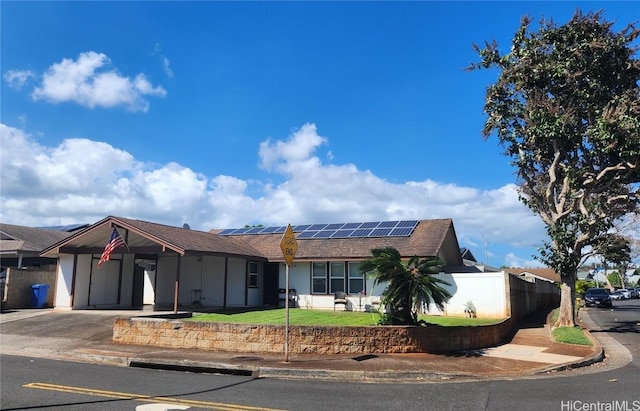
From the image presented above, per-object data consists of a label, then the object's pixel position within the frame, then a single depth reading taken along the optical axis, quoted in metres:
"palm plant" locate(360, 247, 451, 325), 13.06
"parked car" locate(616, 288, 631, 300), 61.44
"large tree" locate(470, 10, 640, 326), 18.50
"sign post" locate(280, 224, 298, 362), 11.65
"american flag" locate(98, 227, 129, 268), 19.83
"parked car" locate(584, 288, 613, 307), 40.01
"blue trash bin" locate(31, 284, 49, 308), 23.28
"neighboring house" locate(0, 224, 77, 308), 22.70
